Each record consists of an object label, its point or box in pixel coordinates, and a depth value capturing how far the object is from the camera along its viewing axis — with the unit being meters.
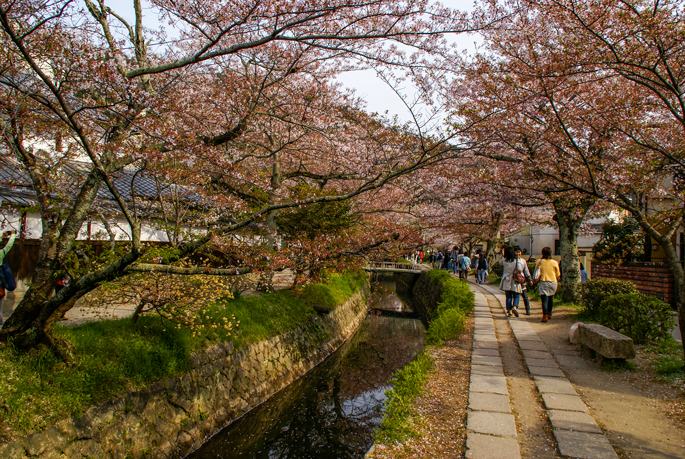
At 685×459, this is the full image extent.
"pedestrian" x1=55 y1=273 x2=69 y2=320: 7.86
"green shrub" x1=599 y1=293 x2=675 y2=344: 7.27
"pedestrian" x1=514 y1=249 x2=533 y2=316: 10.36
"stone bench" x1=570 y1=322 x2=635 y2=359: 6.20
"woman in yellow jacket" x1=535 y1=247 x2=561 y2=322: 9.70
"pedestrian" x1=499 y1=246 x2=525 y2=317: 10.38
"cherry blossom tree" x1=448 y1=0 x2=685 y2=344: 5.48
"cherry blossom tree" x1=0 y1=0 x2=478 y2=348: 4.63
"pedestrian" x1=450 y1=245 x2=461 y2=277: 32.33
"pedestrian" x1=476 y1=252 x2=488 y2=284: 23.44
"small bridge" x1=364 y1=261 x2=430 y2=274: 28.15
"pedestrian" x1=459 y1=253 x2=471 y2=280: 22.88
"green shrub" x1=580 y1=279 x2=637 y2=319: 9.11
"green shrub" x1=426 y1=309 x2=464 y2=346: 8.73
